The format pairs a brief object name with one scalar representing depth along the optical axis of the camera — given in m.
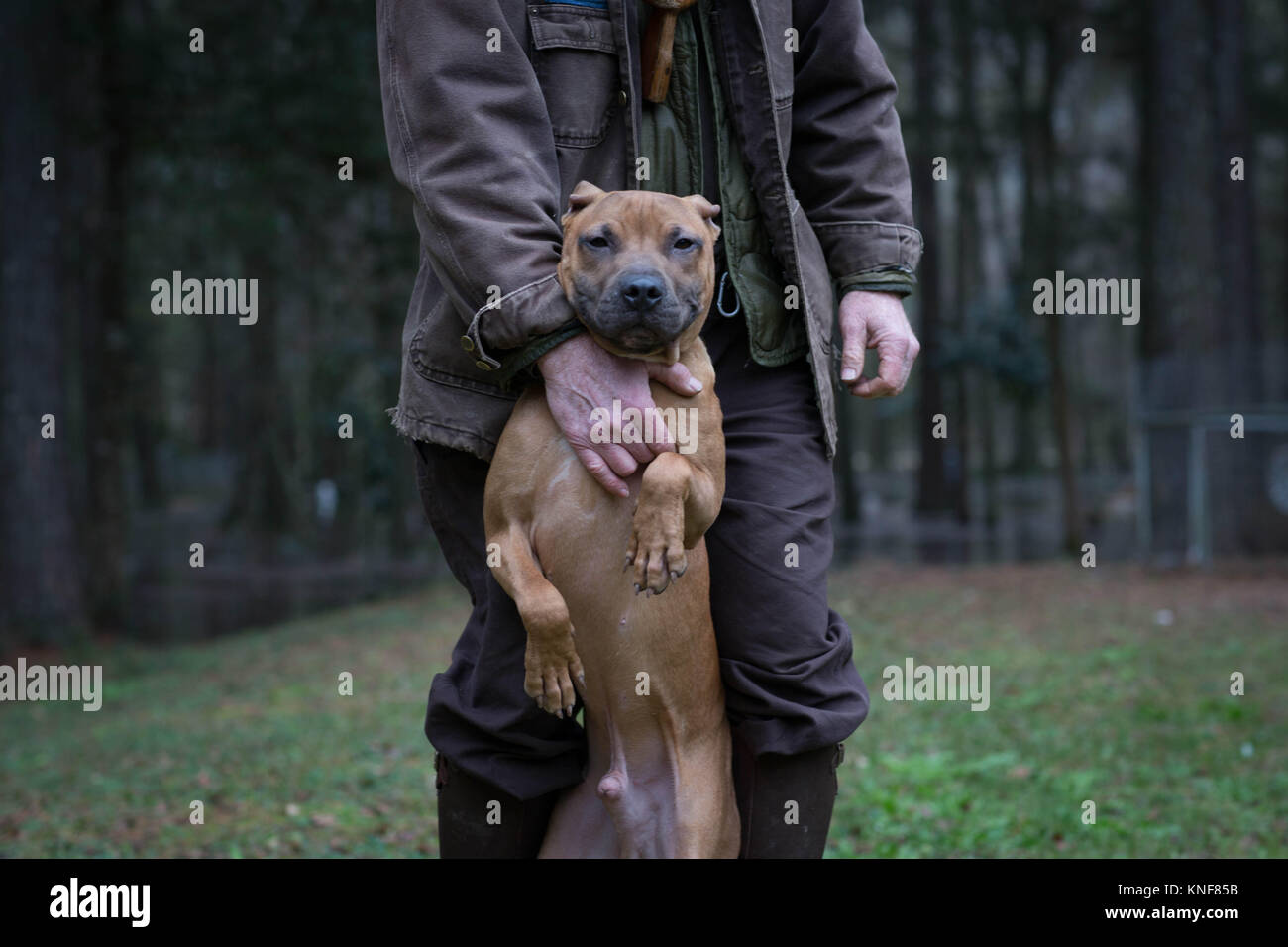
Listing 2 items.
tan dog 2.52
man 2.60
